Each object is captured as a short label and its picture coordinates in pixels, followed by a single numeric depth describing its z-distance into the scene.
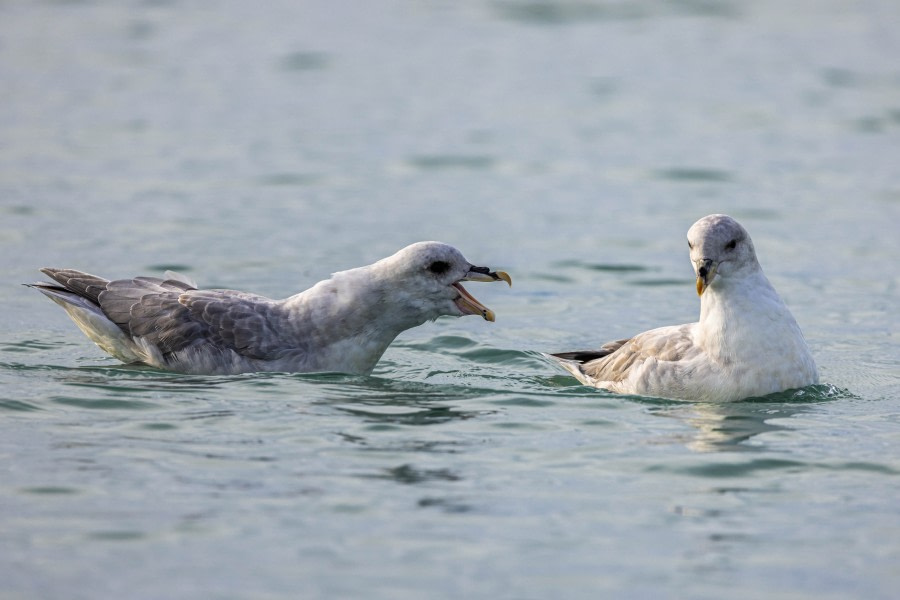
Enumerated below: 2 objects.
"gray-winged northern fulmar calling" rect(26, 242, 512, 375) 21.06
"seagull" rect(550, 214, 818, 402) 19.75
